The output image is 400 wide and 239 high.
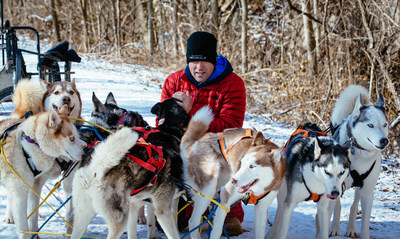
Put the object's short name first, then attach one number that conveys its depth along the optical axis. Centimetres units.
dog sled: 452
